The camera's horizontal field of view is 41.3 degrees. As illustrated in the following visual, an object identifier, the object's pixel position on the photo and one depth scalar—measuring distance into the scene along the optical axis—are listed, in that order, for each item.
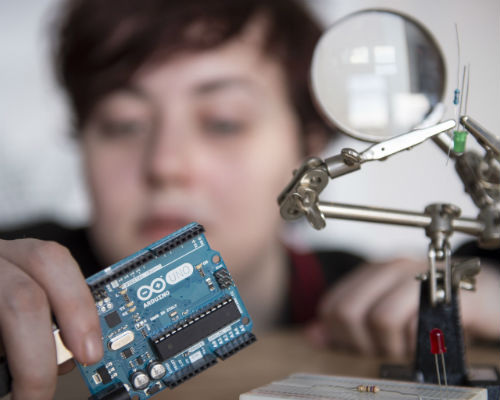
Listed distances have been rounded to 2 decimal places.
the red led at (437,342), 0.26
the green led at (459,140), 0.26
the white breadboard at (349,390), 0.24
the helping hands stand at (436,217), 0.26
